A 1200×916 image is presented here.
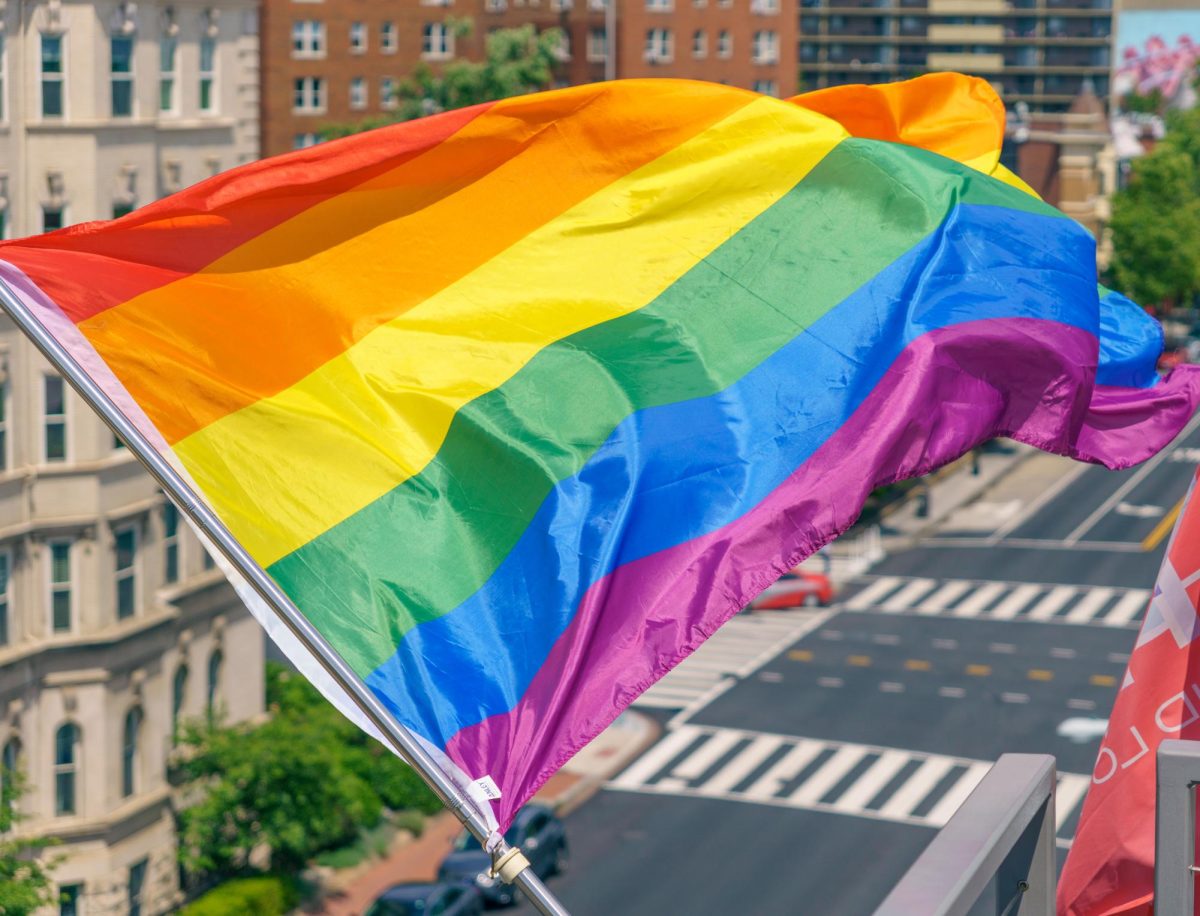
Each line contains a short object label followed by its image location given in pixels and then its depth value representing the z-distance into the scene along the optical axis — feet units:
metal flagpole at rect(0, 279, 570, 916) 30.14
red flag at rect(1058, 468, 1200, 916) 37.60
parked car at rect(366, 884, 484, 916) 147.64
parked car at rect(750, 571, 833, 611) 250.57
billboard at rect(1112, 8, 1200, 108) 641.40
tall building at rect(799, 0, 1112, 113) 594.24
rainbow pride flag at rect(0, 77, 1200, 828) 35.68
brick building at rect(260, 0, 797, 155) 319.47
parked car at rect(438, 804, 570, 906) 159.33
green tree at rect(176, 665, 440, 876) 152.76
